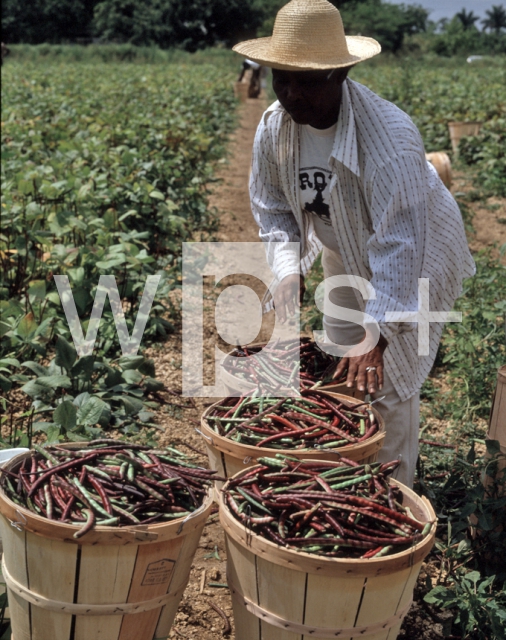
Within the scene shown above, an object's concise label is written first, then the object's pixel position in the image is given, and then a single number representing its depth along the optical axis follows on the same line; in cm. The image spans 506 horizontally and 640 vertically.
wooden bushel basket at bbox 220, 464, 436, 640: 202
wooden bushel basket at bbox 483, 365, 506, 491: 296
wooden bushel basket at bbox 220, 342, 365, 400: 304
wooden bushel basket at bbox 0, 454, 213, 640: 204
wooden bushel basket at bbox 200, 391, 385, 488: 256
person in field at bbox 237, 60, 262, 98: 2675
